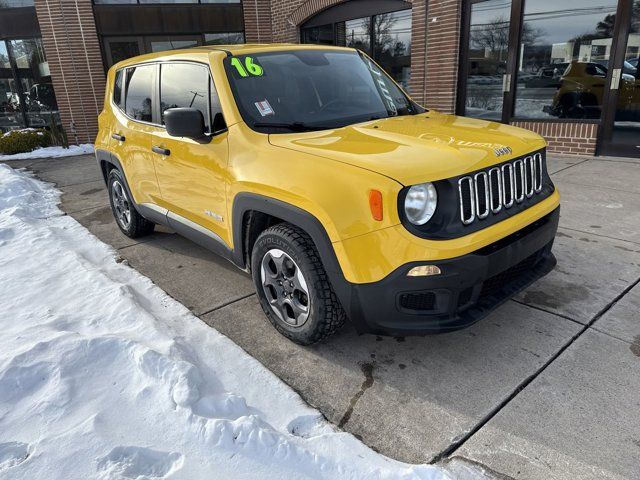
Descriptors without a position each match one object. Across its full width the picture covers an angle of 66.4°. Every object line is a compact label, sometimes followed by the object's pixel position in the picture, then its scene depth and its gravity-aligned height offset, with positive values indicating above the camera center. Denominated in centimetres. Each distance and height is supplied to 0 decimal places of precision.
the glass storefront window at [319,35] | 1134 +60
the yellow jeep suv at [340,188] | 238 -68
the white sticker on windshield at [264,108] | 317 -27
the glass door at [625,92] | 702 -66
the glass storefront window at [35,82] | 1250 -15
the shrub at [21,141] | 1138 -143
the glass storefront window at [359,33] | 1056 +54
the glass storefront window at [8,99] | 1261 -54
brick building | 753 +22
